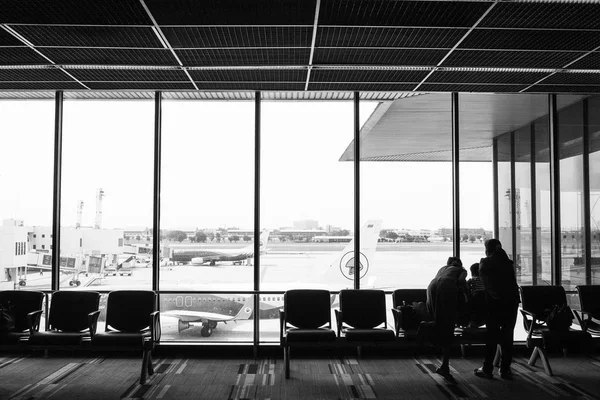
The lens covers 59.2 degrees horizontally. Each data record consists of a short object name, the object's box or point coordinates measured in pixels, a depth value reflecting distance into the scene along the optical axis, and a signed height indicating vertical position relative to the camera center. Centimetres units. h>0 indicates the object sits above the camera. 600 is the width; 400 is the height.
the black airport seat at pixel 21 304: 621 -109
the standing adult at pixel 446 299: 563 -90
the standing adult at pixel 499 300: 572 -92
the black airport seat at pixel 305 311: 623 -118
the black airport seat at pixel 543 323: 608 -132
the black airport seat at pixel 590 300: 653 -107
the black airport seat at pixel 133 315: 597 -120
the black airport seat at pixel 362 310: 644 -118
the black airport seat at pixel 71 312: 605 -116
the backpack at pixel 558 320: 623 -124
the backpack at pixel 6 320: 585 -120
